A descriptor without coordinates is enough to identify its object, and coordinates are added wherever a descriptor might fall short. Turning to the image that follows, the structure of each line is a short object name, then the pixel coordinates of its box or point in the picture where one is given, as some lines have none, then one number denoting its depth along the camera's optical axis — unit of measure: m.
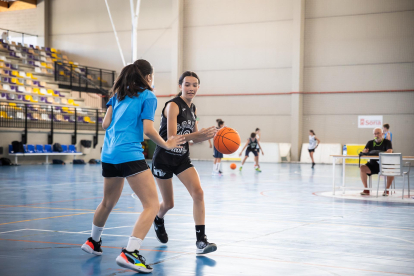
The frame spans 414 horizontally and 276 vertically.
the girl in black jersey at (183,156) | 5.34
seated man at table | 11.82
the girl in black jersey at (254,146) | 21.67
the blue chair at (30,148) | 24.80
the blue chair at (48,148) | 26.05
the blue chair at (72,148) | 27.48
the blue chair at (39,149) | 25.34
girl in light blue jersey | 4.52
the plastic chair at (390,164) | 10.89
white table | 11.23
